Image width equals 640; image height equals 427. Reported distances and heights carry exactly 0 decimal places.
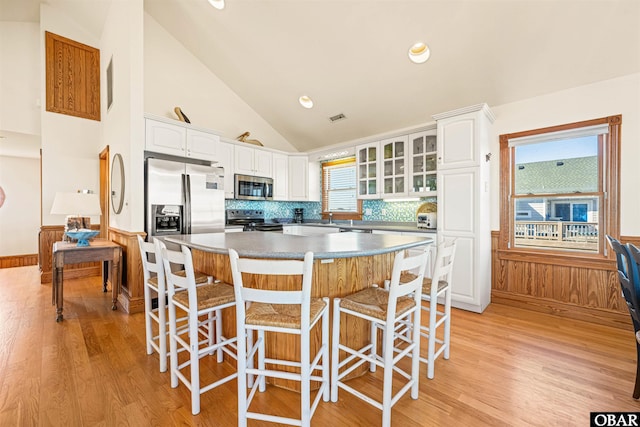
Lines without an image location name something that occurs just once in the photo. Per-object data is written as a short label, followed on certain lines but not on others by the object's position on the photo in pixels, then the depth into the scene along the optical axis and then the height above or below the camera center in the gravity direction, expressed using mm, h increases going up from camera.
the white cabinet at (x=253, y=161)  4625 +907
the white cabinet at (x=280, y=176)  5121 +690
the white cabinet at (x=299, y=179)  5316 +650
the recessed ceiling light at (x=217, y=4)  3408 +2648
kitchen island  1620 -369
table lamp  3209 +87
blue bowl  3166 -253
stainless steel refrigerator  3250 +211
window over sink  5062 +428
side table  2879 -484
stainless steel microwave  4586 +446
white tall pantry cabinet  3105 +168
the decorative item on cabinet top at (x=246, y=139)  4855 +1332
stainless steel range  4587 -125
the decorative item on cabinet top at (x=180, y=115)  4027 +1456
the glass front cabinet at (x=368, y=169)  4367 +701
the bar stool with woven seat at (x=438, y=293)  1838 -594
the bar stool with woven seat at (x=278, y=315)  1265 -537
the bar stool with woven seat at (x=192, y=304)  1527 -542
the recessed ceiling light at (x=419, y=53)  3086 +1838
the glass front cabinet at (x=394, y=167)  3999 +684
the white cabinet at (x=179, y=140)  3348 +973
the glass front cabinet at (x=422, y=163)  3682 +669
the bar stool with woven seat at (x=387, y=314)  1420 -577
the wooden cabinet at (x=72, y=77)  4242 +2221
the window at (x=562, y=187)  2838 +271
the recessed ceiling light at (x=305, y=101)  4442 +1845
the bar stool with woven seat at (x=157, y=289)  1880 -551
